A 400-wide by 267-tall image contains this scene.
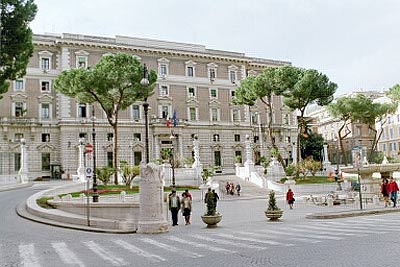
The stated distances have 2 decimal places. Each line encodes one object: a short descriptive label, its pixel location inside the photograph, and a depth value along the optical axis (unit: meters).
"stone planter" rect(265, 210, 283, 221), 17.34
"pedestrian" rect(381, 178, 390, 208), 21.55
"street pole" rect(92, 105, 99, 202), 22.26
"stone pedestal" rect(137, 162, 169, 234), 14.63
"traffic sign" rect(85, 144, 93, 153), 17.61
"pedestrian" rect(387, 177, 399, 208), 21.36
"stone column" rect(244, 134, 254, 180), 44.69
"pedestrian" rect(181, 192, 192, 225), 17.73
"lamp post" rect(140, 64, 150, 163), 16.33
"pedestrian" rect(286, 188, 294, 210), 24.59
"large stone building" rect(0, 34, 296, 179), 50.75
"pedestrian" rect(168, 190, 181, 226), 17.56
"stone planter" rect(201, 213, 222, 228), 15.75
